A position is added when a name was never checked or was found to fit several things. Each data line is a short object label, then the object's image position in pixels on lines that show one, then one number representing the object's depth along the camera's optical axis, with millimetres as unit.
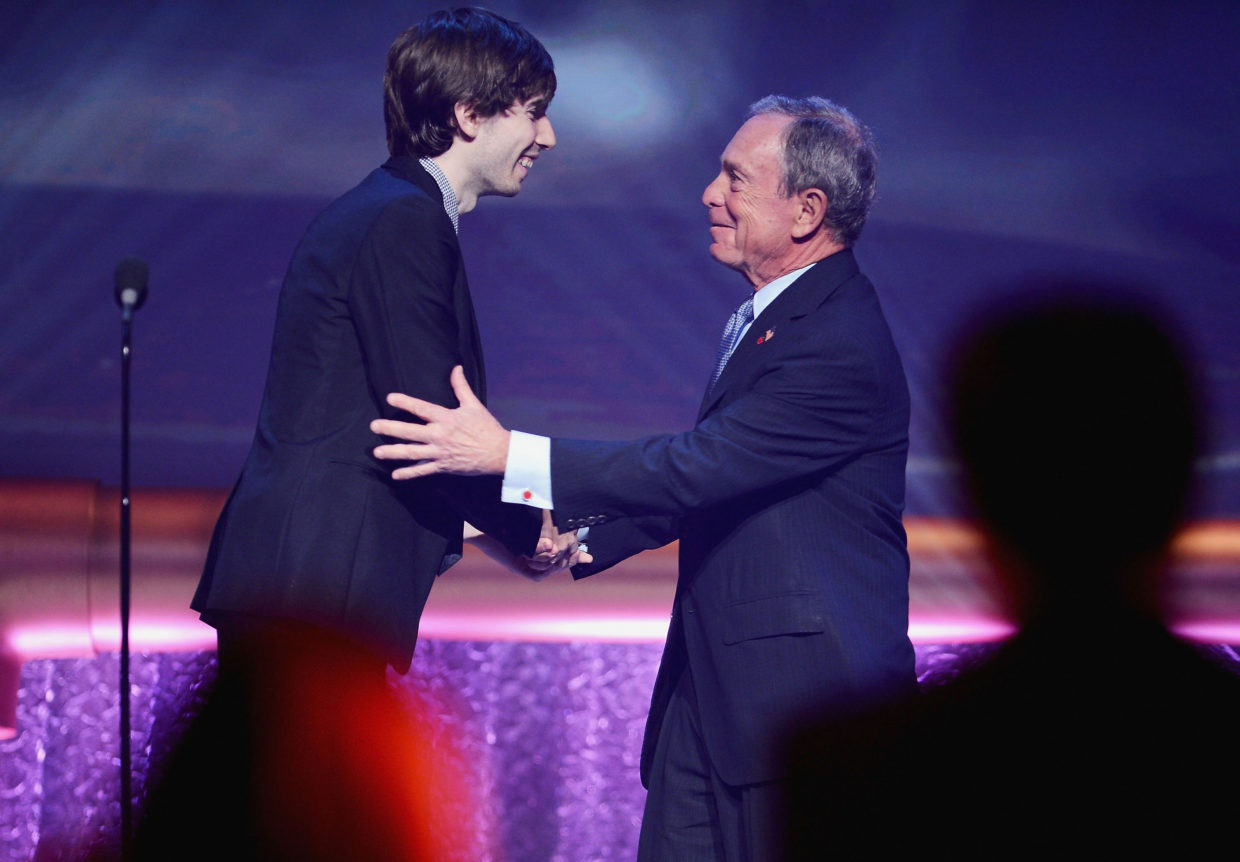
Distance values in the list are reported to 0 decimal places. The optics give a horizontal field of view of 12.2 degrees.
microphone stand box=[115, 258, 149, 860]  7041
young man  6990
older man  7187
